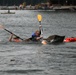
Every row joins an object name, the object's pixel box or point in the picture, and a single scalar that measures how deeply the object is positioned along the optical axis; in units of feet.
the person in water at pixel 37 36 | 169.64
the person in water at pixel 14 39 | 182.64
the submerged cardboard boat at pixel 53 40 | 174.23
